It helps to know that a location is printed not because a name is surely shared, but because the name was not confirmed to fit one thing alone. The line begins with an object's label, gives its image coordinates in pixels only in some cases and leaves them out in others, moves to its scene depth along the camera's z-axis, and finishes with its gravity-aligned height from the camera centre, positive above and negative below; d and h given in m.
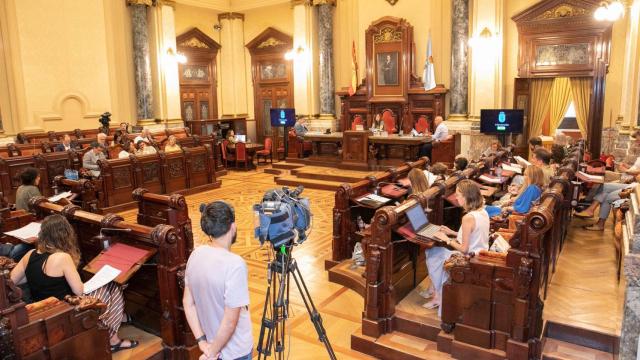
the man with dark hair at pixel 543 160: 6.03 -0.65
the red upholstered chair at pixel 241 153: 13.11 -1.08
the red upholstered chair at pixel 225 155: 13.32 -1.13
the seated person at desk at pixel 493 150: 8.22 -0.74
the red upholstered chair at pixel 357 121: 12.89 -0.28
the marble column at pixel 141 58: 13.04 +1.50
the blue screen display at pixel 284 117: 13.38 -0.14
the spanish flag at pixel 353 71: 13.32 +1.05
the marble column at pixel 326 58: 13.73 +1.46
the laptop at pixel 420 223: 4.16 -0.98
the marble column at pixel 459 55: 11.56 +1.23
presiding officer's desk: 10.60 -0.85
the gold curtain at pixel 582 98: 10.90 +0.16
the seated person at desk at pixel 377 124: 11.99 -0.36
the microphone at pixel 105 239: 4.05 -1.01
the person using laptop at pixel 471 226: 3.86 -0.91
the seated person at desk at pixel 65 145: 9.61 -0.57
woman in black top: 3.26 -0.98
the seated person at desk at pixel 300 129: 12.56 -0.45
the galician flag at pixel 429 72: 12.07 +0.89
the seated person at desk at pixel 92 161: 8.47 -0.78
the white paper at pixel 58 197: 5.94 -0.99
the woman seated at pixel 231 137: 13.47 -0.66
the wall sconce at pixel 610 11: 7.78 +1.47
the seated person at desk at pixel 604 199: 6.36 -1.21
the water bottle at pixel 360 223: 5.63 -1.28
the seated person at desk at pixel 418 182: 5.05 -0.74
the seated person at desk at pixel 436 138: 10.49 -0.63
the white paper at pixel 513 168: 7.44 -0.92
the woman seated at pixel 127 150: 9.04 -0.68
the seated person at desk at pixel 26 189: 5.61 -0.82
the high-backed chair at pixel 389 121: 12.69 -0.30
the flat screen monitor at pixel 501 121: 10.66 -0.30
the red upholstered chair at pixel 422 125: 12.14 -0.40
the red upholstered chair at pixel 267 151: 13.94 -1.08
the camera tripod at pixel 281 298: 2.78 -1.06
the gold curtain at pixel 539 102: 11.29 +0.09
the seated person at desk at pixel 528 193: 5.07 -0.89
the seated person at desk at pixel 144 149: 9.50 -0.67
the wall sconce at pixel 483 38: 11.12 +1.56
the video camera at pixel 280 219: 2.75 -0.60
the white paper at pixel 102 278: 3.41 -1.15
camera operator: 2.24 -0.82
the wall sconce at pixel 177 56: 13.57 +1.60
